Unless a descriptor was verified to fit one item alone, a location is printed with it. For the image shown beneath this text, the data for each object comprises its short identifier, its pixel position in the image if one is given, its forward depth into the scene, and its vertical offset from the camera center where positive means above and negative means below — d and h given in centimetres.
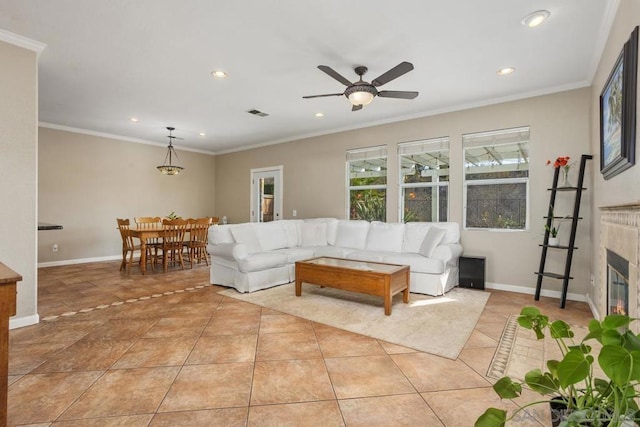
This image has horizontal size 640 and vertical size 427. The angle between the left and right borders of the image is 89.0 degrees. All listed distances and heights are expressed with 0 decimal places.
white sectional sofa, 429 -56
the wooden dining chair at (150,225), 593 -29
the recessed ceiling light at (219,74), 379 +163
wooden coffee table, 343 -72
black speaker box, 453 -83
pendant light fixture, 652 +129
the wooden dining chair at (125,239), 561 -50
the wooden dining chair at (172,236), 570 -45
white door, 749 +42
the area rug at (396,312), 281 -107
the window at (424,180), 520 +55
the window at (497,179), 453 +49
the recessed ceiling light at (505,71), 368 +163
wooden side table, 136 -50
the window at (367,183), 588 +55
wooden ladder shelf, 374 -22
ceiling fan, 298 +126
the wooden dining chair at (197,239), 607 -52
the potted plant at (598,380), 81 -47
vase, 396 +45
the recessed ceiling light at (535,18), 263 +162
